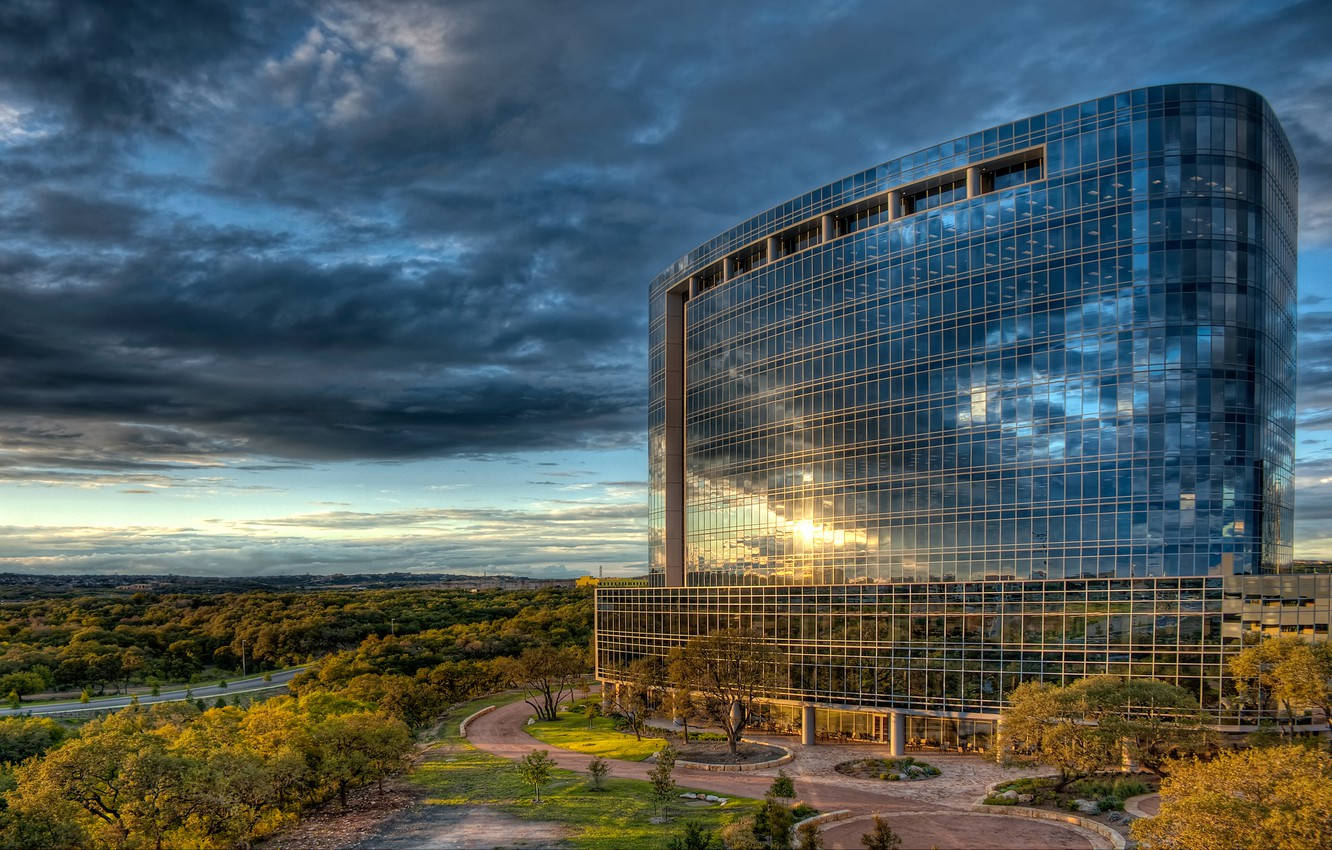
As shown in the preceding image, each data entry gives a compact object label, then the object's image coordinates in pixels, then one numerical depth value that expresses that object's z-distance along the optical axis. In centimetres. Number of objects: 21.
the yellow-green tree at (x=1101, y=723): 5462
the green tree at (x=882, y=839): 4219
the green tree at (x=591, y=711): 10169
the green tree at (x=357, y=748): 6128
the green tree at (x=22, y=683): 11956
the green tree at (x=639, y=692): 8856
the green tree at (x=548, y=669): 10006
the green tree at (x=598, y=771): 6581
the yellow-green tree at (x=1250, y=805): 2933
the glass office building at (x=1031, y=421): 7088
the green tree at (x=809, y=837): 4500
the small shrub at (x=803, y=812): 5425
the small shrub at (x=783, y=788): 5656
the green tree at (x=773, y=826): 4556
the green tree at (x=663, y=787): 5700
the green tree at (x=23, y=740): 7094
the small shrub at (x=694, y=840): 4344
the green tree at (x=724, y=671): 8019
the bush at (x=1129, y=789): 5694
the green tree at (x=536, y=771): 6241
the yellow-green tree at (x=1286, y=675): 5753
